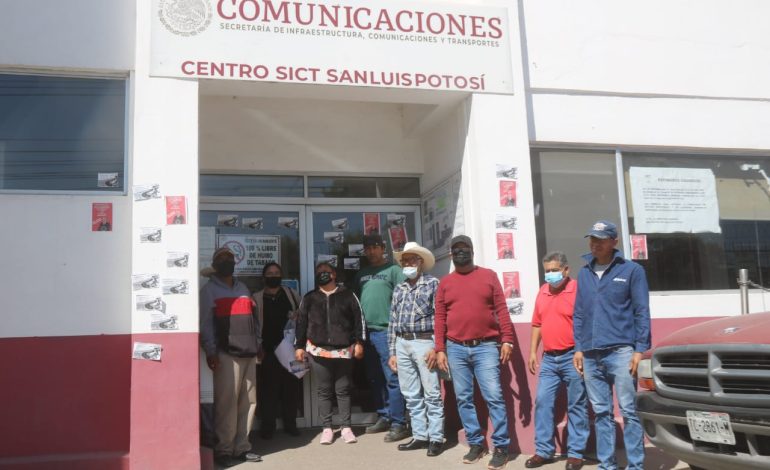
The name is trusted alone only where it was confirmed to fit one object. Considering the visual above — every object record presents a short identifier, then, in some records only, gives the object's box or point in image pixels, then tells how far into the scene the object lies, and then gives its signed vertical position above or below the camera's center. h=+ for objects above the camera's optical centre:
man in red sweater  6.25 -0.44
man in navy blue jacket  5.43 -0.38
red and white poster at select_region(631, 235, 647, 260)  7.79 +0.39
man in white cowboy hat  6.56 -0.55
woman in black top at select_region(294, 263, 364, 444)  7.05 -0.47
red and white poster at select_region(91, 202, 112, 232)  6.30 +0.76
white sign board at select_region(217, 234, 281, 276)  7.87 +0.53
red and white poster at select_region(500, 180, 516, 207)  7.06 +0.92
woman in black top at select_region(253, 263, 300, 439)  7.41 -0.63
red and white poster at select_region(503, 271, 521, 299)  6.90 +0.02
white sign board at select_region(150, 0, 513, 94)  6.54 +2.38
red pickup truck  3.94 -0.67
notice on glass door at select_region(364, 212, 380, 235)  8.38 +0.82
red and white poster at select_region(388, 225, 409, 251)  8.43 +0.64
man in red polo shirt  6.11 -0.73
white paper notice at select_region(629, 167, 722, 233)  7.93 +0.89
